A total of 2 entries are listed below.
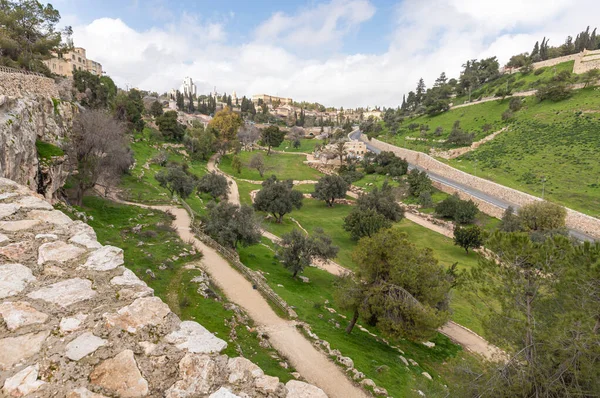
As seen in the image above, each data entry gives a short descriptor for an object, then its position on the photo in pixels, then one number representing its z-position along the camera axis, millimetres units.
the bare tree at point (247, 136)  88375
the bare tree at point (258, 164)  65137
